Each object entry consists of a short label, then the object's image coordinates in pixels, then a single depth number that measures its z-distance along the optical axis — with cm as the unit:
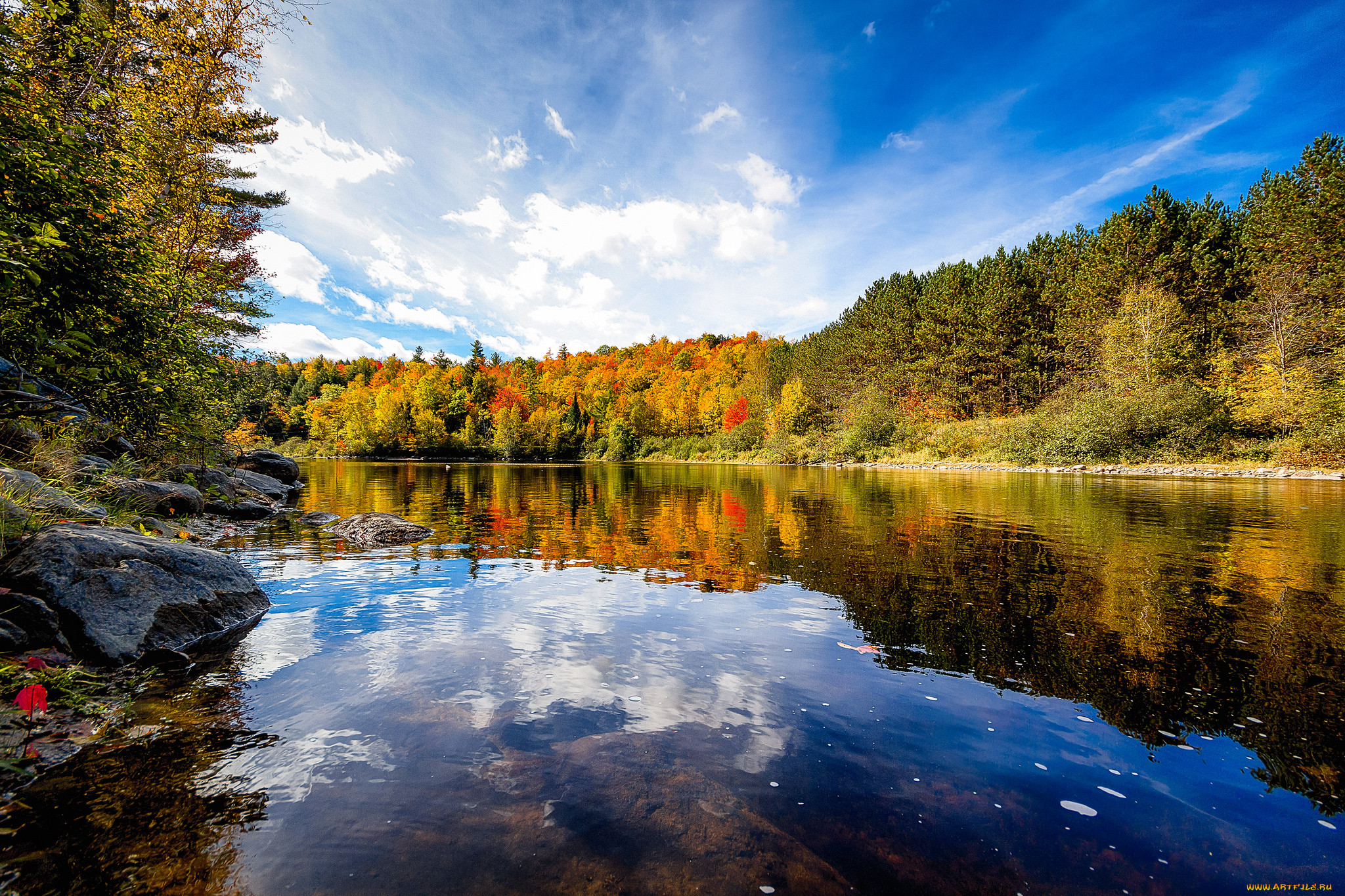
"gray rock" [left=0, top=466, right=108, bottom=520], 616
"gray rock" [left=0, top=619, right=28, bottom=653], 443
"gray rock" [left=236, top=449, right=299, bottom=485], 2484
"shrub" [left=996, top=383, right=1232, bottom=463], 3697
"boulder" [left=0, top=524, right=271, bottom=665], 505
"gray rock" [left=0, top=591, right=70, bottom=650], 467
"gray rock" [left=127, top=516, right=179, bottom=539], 866
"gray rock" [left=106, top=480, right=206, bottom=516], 984
